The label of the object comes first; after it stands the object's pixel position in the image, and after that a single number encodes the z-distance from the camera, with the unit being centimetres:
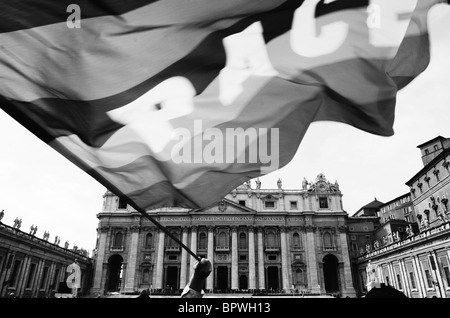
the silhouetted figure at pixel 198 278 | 539
